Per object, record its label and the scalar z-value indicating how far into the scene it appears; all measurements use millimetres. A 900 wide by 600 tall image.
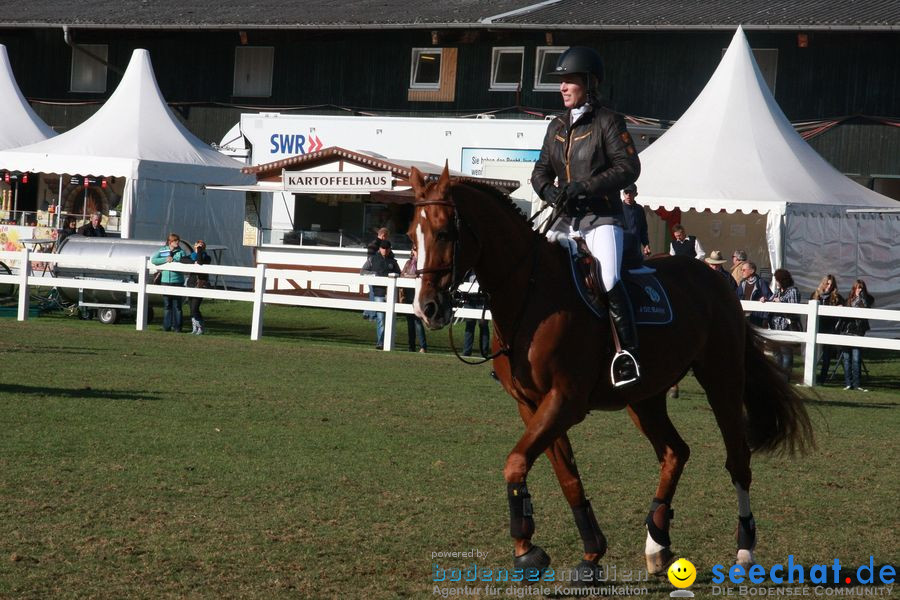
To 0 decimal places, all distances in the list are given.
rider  13578
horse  12453
